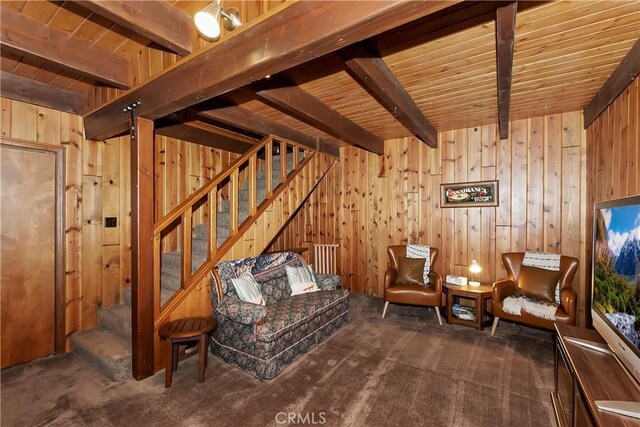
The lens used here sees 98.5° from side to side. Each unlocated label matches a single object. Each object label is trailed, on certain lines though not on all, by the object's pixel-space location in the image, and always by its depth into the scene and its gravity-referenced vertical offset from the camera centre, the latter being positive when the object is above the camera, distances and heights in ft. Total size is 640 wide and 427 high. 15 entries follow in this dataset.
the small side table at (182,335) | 7.08 -3.18
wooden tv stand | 3.91 -2.74
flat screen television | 4.27 -1.18
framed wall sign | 12.00 +0.83
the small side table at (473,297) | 10.55 -3.29
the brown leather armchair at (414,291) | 11.19 -3.27
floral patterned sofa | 7.54 -3.23
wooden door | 8.03 -1.32
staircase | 7.59 -3.64
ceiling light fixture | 4.62 +3.34
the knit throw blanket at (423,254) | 12.26 -1.94
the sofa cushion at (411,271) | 12.11 -2.61
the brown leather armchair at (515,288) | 8.59 -2.80
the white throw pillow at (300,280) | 10.59 -2.70
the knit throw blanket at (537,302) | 8.80 -3.02
